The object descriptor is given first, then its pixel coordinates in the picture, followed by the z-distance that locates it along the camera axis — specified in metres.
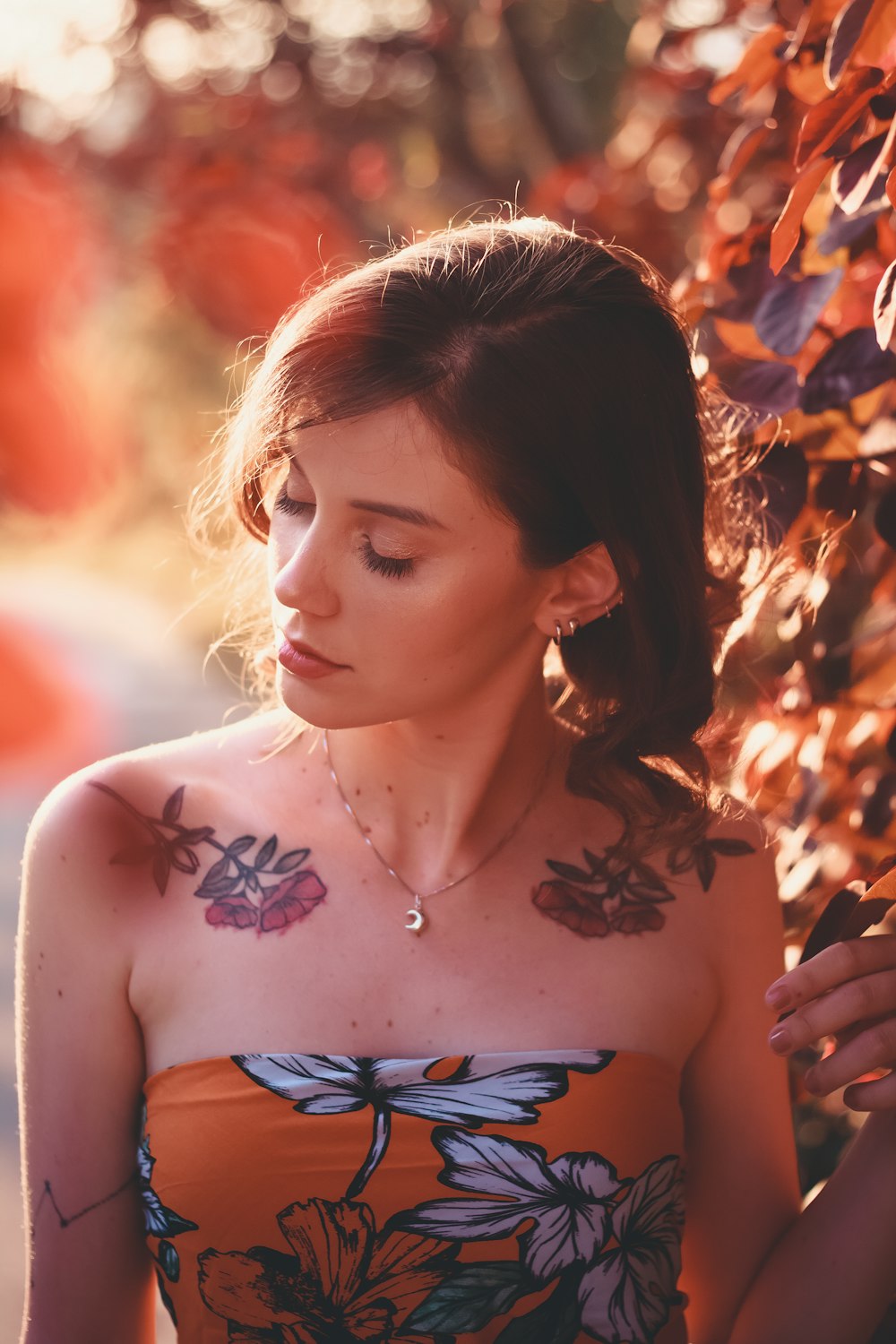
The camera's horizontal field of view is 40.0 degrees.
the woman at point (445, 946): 1.44
